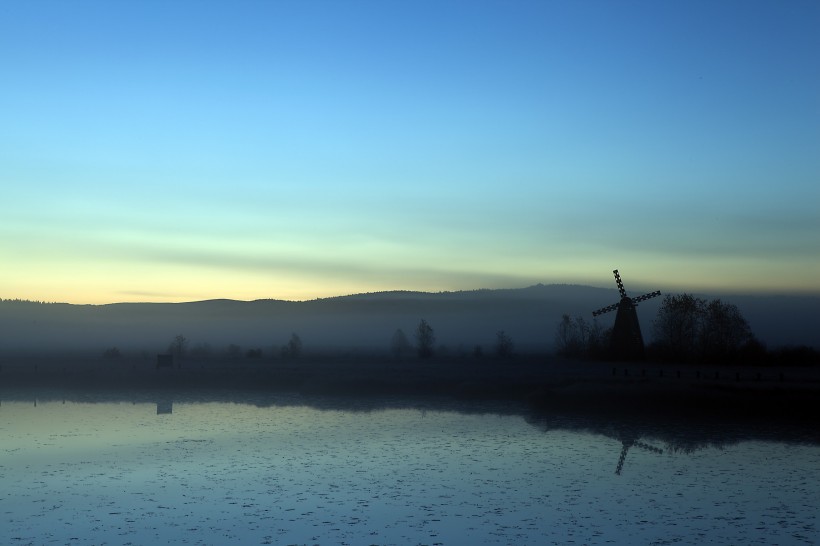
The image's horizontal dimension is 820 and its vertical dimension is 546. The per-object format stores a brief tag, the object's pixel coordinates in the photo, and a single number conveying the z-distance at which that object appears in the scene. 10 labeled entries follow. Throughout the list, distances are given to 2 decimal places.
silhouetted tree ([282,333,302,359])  122.68
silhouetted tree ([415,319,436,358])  122.38
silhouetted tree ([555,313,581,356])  113.06
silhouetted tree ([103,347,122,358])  114.16
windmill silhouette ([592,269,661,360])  89.56
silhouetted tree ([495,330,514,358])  126.19
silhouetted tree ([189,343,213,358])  128.55
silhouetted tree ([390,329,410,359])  177.75
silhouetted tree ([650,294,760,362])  97.12
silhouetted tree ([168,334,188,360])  125.03
